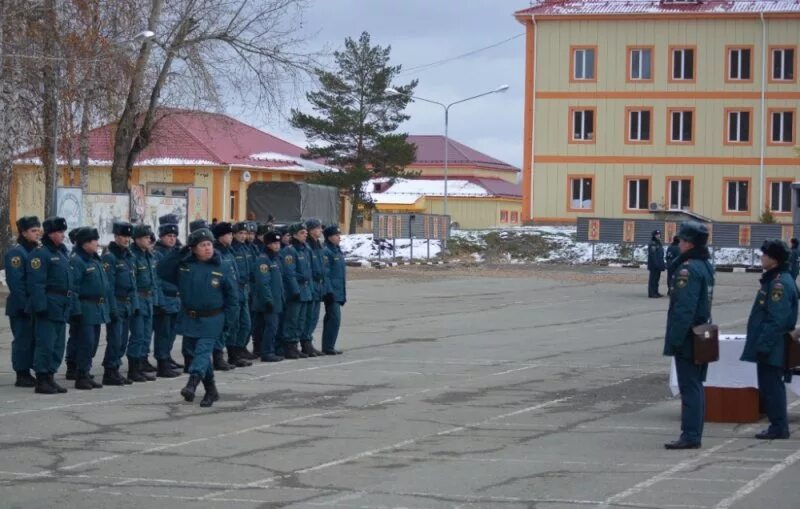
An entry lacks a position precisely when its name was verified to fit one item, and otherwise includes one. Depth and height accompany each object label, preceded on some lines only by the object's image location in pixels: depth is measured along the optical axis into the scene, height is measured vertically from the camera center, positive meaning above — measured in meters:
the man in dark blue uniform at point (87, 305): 15.34 -0.81
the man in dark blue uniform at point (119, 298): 15.88 -0.75
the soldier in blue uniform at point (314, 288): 19.31 -0.74
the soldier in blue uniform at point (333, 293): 19.58 -0.82
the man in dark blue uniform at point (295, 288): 18.77 -0.72
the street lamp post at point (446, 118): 61.97 +5.87
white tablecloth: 13.50 -1.33
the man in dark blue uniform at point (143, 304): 16.19 -0.85
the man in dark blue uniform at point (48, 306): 14.95 -0.81
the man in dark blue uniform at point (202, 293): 13.72 -0.59
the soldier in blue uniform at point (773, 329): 11.98 -0.79
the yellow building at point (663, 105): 63.31 +6.80
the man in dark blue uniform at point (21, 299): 15.16 -0.74
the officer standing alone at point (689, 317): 11.38 -0.65
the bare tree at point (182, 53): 37.25 +5.34
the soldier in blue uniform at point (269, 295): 18.33 -0.80
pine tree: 74.12 +6.69
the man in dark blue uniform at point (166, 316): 16.84 -1.04
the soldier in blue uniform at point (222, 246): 16.91 -0.11
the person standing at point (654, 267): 34.62 -0.65
